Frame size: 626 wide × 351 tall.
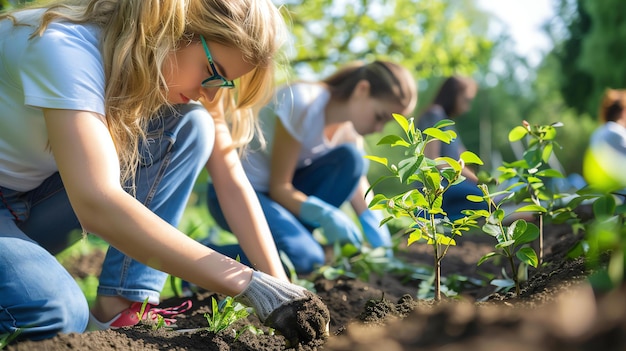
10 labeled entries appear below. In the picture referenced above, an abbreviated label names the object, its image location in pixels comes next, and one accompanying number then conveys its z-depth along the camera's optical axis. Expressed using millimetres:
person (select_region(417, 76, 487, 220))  4902
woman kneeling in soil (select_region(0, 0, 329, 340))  1411
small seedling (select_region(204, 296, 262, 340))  1567
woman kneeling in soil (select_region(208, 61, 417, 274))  3061
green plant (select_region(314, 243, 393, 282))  2600
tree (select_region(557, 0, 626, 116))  12664
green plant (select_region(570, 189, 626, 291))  797
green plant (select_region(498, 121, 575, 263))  1770
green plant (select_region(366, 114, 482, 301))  1395
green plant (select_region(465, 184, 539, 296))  1495
